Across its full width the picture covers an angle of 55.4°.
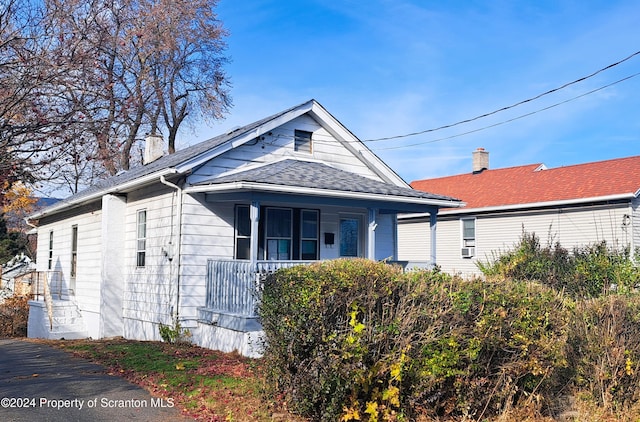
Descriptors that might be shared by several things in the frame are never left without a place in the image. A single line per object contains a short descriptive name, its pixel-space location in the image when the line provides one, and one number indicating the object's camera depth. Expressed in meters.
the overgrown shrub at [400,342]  6.30
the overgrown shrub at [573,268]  13.66
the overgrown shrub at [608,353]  7.64
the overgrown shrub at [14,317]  19.86
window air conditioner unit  23.51
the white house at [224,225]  12.45
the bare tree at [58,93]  8.78
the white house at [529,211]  19.41
